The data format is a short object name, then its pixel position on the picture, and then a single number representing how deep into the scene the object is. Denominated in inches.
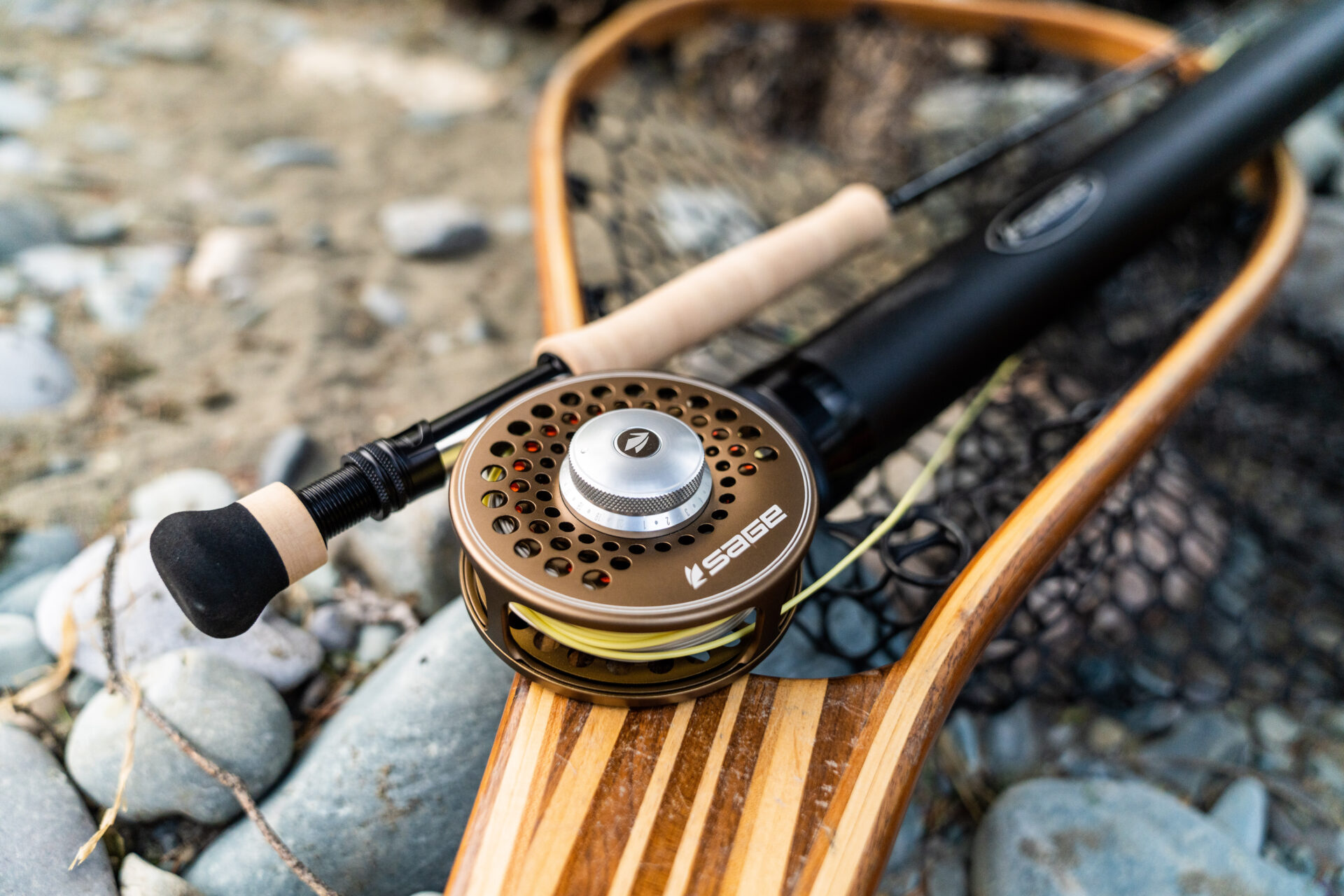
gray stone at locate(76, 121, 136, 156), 32.8
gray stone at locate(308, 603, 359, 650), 19.8
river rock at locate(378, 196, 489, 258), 30.7
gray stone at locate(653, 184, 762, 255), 31.7
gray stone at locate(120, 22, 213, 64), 40.0
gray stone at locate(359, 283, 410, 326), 27.9
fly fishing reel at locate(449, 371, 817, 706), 13.6
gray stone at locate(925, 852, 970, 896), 19.0
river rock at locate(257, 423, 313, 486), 22.2
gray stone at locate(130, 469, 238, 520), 20.7
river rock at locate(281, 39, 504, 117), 40.7
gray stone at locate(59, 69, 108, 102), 35.7
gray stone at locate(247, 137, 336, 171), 34.1
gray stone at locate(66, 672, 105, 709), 18.2
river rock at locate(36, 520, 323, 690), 18.1
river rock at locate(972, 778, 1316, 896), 18.0
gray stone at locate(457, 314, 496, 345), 28.0
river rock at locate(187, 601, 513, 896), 16.8
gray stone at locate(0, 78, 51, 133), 32.7
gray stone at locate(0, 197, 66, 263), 26.5
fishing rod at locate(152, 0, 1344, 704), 13.6
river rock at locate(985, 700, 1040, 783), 20.5
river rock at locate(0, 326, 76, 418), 22.4
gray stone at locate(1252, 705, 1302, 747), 21.6
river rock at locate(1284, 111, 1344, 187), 32.8
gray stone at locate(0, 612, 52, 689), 18.3
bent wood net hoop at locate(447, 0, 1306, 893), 14.4
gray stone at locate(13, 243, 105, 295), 25.8
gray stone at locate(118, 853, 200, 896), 16.4
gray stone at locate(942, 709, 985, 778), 20.4
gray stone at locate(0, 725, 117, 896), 15.9
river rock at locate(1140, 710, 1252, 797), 20.8
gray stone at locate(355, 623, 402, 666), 19.8
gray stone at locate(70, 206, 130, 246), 28.3
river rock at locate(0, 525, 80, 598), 19.5
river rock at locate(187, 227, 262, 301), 27.7
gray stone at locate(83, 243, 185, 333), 25.6
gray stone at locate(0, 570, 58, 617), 18.9
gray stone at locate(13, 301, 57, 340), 24.3
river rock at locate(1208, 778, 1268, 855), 19.9
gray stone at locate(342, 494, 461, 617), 20.2
